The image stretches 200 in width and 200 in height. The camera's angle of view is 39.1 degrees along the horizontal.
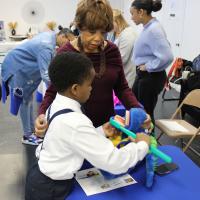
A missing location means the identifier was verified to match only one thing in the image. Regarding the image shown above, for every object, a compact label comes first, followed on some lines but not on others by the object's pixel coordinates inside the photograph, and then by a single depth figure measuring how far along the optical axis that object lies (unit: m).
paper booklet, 1.07
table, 1.03
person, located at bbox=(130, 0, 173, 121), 2.51
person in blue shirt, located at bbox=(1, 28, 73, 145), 2.46
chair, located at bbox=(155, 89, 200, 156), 2.38
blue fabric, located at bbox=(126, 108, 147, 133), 1.12
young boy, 0.95
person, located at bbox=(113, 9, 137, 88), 3.01
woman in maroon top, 1.23
